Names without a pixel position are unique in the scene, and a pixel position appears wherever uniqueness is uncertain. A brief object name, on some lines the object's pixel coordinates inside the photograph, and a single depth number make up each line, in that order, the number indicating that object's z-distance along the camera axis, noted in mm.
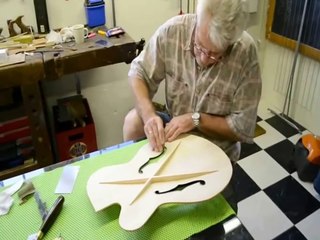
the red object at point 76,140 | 1893
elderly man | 963
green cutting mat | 713
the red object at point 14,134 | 1707
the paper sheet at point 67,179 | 831
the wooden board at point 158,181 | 740
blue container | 1812
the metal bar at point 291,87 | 2126
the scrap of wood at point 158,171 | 760
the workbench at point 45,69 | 1465
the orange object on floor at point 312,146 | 1854
